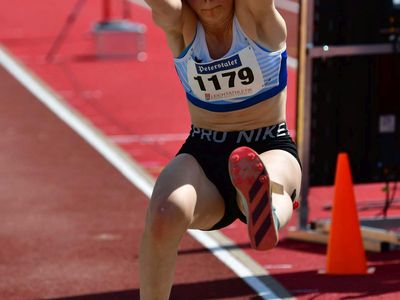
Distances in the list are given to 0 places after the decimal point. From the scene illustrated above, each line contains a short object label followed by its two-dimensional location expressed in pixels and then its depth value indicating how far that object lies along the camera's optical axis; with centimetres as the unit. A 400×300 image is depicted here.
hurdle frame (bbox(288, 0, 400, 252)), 1787
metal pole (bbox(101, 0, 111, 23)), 3562
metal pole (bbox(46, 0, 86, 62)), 3487
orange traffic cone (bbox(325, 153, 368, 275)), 1673
